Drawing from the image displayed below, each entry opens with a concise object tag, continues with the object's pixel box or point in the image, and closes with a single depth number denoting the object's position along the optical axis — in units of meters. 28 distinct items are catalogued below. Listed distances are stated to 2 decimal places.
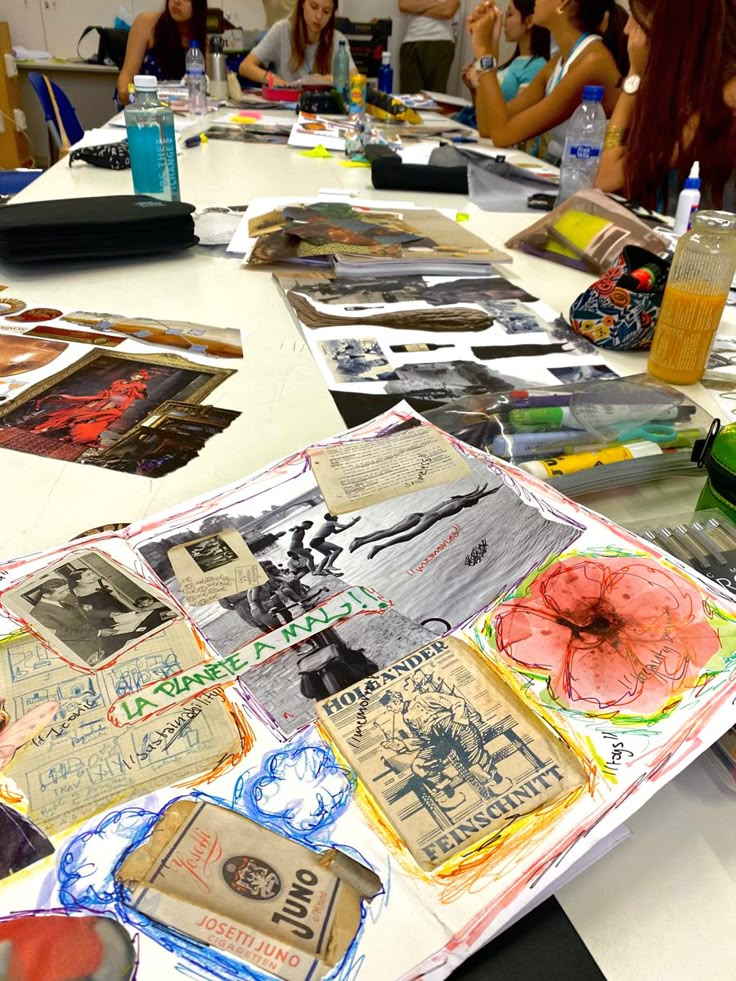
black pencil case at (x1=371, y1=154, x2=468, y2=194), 1.49
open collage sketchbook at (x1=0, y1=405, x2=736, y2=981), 0.30
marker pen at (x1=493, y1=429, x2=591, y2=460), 0.60
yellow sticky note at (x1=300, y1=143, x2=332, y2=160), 1.89
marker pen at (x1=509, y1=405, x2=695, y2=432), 0.63
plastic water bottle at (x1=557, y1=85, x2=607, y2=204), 1.35
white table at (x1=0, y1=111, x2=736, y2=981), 0.32
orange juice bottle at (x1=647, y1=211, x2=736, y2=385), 0.70
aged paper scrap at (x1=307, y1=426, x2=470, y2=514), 0.54
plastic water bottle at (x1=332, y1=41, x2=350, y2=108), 2.62
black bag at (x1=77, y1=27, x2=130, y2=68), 3.88
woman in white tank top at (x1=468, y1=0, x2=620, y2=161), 2.03
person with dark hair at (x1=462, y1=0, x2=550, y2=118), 3.02
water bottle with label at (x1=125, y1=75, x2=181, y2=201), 1.16
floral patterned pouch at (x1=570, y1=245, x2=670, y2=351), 0.82
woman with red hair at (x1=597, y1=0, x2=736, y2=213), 1.40
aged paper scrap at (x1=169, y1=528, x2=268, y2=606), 0.45
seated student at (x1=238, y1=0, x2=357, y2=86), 3.11
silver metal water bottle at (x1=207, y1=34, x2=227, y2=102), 2.68
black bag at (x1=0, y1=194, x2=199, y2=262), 0.93
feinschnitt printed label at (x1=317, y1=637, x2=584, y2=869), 0.33
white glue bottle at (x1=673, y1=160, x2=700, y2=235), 1.11
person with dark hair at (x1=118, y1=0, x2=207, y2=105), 2.94
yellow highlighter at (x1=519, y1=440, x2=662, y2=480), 0.57
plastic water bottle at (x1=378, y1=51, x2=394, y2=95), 3.05
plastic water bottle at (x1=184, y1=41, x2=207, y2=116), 2.30
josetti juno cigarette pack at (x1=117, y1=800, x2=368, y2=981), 0.29
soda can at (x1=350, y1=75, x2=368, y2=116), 2.18
